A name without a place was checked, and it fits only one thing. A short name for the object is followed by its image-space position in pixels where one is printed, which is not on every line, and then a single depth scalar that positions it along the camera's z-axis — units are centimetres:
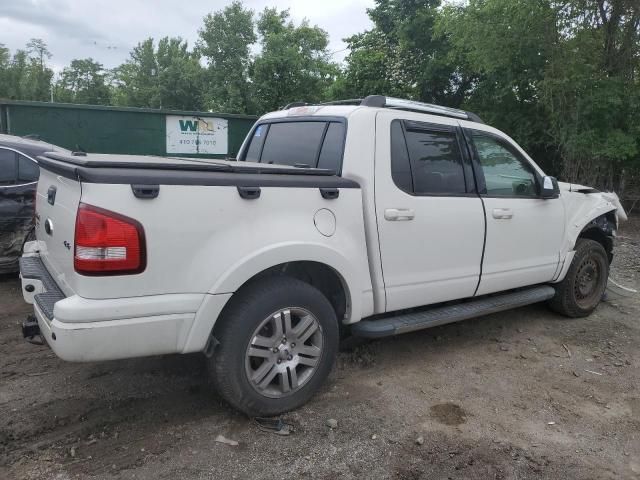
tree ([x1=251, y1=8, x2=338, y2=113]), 2042
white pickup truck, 256
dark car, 551
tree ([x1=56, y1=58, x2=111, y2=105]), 5959
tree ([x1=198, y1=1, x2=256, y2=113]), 2817
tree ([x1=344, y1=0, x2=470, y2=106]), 1691
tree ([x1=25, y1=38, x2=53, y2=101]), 4972
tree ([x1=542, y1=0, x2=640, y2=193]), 1016
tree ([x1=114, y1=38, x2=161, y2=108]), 4419
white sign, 1195
